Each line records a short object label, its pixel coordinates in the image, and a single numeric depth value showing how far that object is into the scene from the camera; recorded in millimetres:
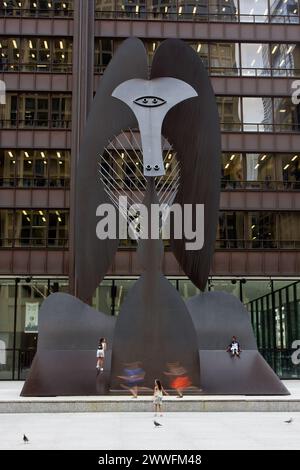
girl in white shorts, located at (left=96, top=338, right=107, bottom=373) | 18891
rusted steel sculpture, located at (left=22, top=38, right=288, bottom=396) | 18469
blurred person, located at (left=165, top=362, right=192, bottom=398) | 18344
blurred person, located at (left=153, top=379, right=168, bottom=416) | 14992
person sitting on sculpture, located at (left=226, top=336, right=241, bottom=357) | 19681
